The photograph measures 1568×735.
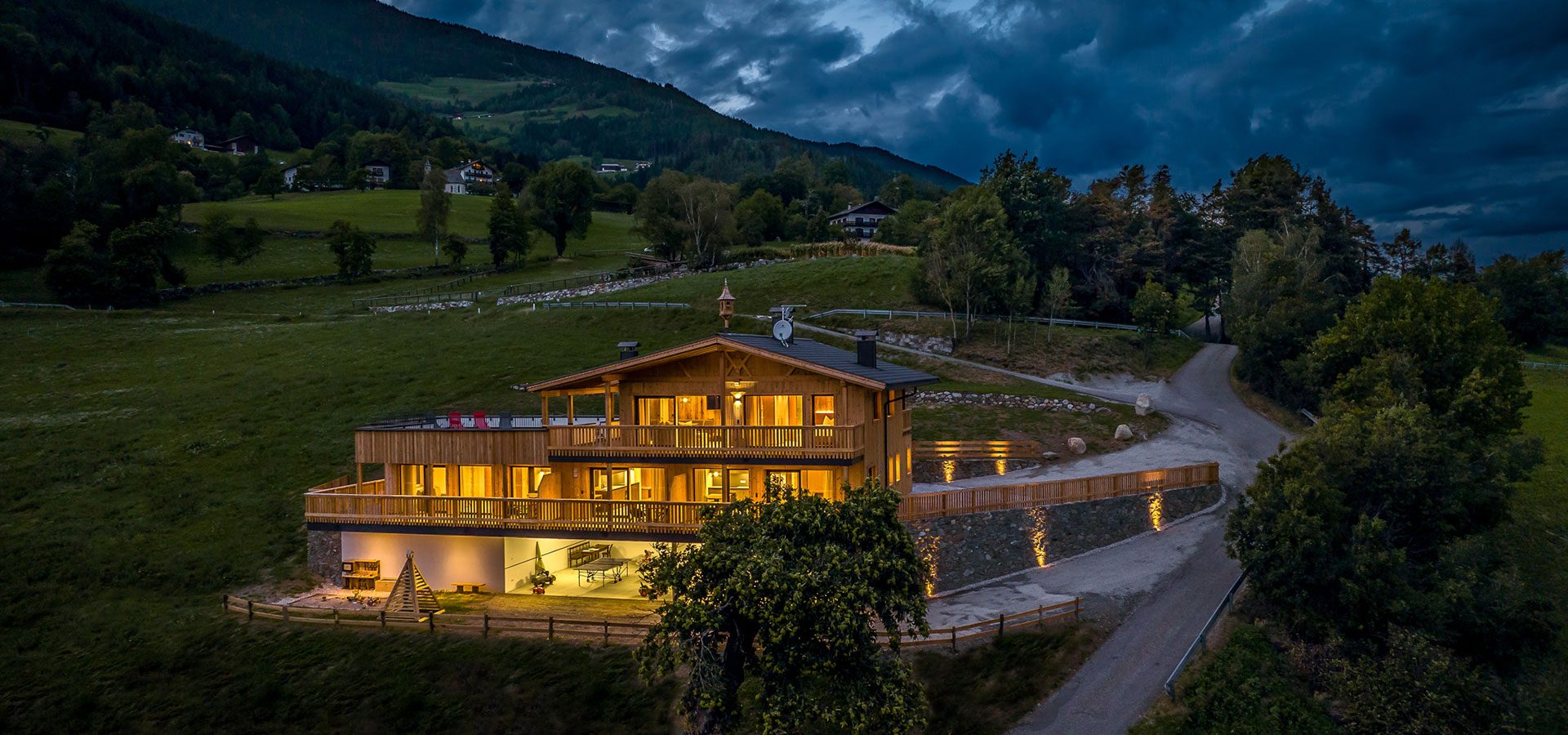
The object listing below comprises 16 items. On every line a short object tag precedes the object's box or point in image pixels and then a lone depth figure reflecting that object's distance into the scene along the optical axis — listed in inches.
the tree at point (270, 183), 4820.4
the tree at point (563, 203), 4097.0
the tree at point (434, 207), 3705.7
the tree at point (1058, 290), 2432.3
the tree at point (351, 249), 3334.2
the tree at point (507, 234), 3666.3
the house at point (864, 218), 5334.6
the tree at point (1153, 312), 2397.9
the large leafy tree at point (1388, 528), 931.3
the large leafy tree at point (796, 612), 717.9
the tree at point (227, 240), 3191.4
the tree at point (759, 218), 4207.7
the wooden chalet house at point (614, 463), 1091.3
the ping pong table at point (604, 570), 1126.4
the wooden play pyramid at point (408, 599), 1048.8
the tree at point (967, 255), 2378.2
